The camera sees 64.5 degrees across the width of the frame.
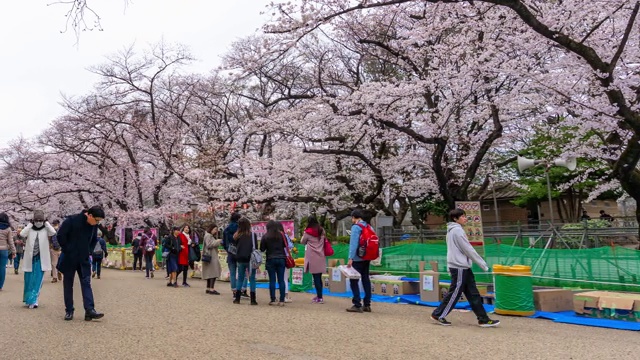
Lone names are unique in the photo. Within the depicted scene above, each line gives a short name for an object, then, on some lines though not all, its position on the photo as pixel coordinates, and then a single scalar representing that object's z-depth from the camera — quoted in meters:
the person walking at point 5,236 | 10.35
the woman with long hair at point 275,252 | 9.30
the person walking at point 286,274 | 9.51
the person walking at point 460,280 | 7.11
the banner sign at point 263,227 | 13.30
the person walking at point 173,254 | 13.20
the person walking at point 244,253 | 9.49
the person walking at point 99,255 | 15.98
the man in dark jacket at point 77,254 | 7.11
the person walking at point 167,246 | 13.44
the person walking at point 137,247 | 20.73
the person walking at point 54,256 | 13.48
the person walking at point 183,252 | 13.21
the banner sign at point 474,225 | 10.18
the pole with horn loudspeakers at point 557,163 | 12.11
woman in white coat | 8.48
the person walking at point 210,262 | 11.71
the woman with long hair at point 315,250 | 9.58
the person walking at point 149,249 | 17.14
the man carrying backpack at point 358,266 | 8.48
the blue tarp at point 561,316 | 7.29
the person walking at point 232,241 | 10.23
